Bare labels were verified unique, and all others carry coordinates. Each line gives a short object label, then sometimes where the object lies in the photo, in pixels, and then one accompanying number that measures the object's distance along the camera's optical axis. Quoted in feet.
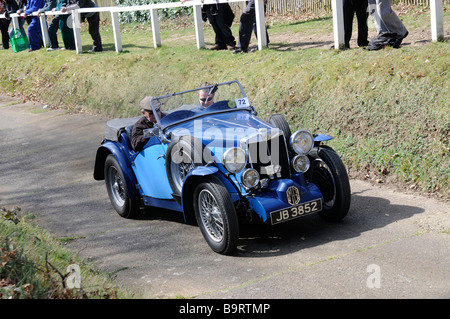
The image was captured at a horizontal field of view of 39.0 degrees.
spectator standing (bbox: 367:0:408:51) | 35.35
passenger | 26.66
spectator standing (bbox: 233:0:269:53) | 43.01
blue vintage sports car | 22.20
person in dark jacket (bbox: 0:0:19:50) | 70.28
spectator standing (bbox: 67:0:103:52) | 57.67
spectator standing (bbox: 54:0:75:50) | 60.03
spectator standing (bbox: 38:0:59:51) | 62.99
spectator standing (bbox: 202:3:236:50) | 46.55
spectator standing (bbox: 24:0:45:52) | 65.51
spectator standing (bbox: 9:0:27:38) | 68.74
